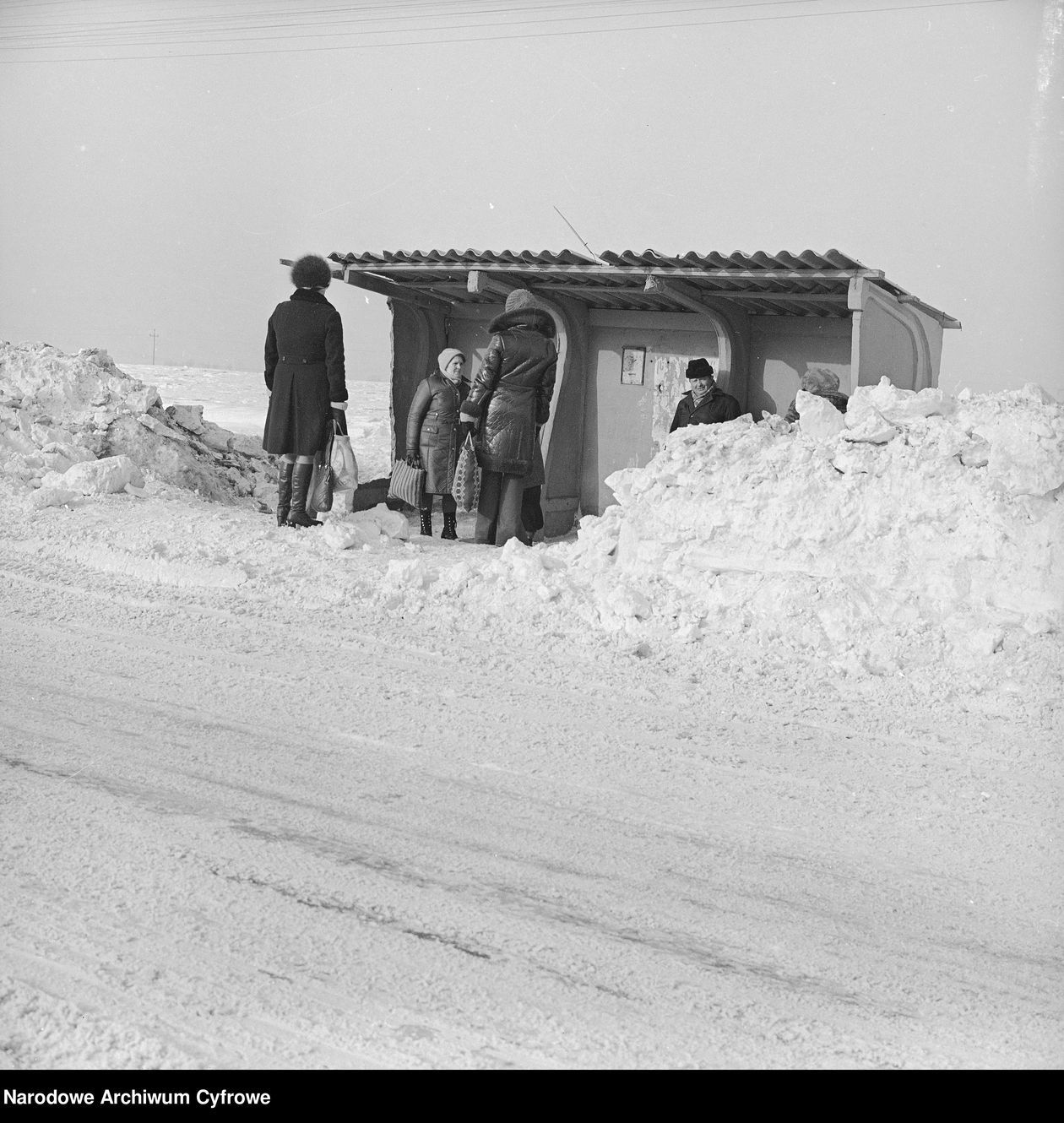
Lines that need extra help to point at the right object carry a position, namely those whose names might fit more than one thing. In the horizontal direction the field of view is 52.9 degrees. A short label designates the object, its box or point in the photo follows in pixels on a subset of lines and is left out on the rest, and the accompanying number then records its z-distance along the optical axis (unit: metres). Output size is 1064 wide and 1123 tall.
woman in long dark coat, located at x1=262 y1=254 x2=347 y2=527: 7.76
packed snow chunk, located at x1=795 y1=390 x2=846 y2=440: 6.84
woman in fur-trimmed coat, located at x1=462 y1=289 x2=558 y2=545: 8.09
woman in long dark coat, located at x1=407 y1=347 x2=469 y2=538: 8.48
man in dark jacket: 8.68
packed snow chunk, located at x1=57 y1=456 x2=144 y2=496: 8.56
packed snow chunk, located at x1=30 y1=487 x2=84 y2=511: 8.05
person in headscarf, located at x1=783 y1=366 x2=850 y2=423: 8.30
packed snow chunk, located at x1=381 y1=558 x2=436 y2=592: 6.22
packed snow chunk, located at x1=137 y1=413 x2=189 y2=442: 10.84
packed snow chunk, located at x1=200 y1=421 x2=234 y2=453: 12.24
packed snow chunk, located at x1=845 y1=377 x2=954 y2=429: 6.68
